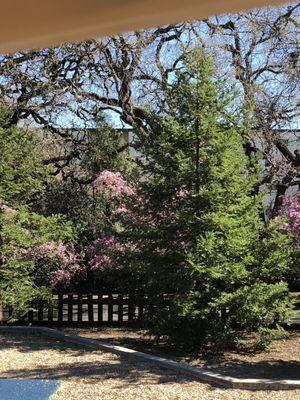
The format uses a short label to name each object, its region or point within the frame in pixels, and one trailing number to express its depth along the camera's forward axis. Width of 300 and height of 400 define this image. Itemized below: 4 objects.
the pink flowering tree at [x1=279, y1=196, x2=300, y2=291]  9.40
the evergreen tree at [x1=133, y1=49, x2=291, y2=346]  7.25
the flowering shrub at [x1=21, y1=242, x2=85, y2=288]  9.58
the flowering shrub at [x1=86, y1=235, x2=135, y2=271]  8.21
